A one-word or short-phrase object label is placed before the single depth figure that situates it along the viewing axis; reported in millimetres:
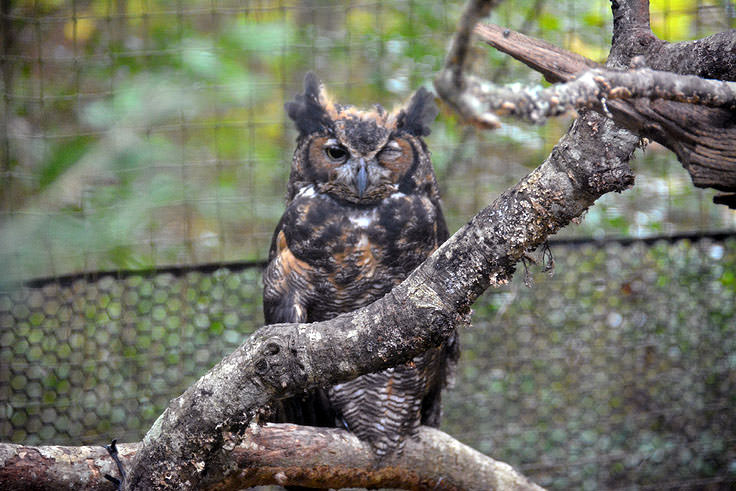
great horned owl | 7251
